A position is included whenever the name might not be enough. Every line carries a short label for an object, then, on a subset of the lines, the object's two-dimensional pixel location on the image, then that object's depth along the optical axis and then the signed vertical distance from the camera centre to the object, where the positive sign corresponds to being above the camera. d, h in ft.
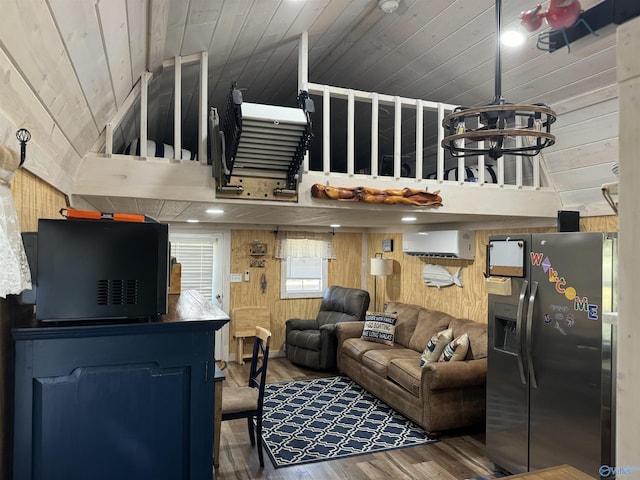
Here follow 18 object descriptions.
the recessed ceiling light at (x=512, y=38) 8.91 +4.38
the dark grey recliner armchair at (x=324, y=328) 18.72 -3.63
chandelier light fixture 5.57 +1.74
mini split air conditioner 15.56 +0.19
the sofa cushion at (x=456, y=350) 13.20 -3.03
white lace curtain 3.39 +0.04
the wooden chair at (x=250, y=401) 10.85 -3.90
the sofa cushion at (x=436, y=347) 13.84 -3.08
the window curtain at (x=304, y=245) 21.31 +0.11
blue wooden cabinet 4.29 -1.61
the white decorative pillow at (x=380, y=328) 17.39 -3.19
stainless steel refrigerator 8.79 -2.20
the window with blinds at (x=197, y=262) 20.20 -0.76
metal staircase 8.17 +1.95
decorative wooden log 9.84 +1.24
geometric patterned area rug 11.85 -5.41
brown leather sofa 12.56 -3.90
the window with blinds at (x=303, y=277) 21.65 -1.50
